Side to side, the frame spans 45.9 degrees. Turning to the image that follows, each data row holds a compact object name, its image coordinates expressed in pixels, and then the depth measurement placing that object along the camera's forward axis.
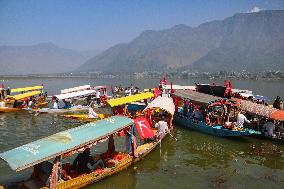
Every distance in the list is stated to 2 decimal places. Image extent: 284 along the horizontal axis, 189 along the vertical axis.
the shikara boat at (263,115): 22.00
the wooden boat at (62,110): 34.19
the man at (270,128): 22.67
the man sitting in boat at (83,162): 15.98
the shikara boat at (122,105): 27.00
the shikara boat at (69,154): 13.54
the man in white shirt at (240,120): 23.67
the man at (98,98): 38.88
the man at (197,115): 26.88
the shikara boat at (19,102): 35.84
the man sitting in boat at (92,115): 29.72
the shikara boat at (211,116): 23.77
